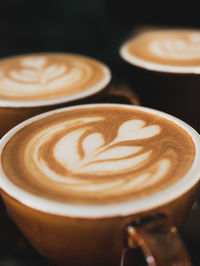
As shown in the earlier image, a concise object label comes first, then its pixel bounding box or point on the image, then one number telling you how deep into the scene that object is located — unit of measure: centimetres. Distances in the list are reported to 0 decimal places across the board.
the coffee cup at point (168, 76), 45
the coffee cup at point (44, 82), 42
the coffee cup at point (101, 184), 32
